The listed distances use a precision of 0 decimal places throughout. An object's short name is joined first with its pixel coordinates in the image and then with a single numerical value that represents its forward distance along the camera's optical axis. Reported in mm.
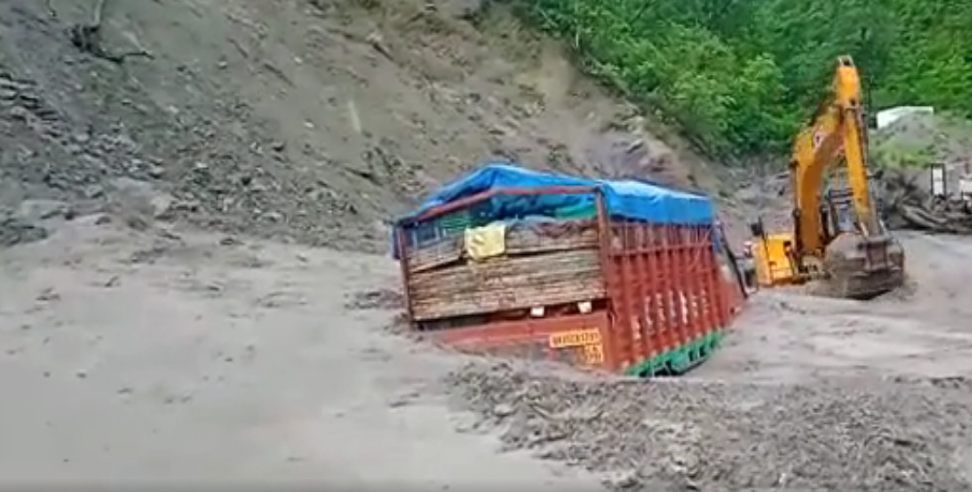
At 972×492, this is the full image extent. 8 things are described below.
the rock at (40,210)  15318
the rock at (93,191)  16078
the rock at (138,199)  16141
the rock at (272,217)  17250
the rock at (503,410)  8109
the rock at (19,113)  16719
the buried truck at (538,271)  10227
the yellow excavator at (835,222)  20031
